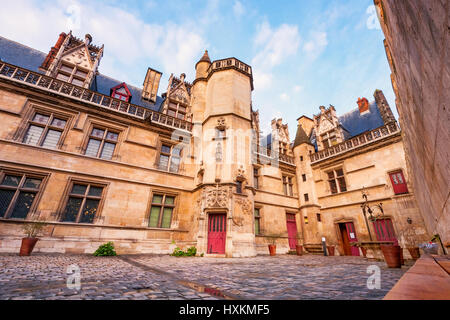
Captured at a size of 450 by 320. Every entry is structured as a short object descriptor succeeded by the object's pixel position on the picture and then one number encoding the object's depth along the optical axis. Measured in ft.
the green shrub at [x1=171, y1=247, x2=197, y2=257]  30.50
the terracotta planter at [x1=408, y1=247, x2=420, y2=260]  25.68
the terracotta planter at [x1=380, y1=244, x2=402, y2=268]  16.12
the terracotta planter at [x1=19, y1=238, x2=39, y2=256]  21.79
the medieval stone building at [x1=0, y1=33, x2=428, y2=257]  28.84
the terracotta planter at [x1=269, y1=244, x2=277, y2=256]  38.37
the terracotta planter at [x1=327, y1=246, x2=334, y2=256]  43.13
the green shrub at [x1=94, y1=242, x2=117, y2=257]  26.76
